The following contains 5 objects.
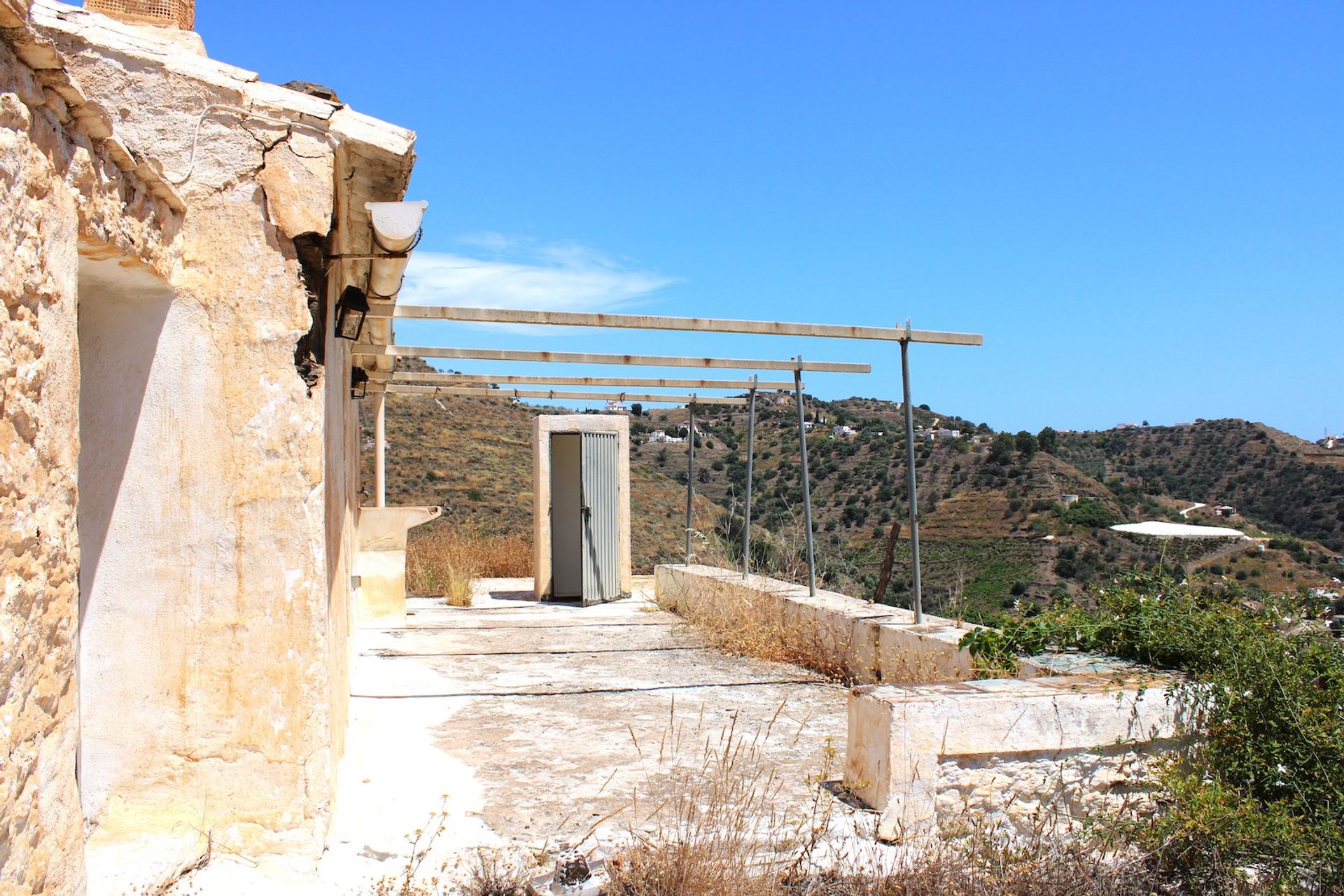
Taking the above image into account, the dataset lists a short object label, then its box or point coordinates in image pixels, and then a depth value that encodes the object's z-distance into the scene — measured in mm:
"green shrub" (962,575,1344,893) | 3891
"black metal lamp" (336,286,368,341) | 5027
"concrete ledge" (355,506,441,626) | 10570
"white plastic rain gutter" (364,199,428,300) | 4465
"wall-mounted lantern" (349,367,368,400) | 8633
